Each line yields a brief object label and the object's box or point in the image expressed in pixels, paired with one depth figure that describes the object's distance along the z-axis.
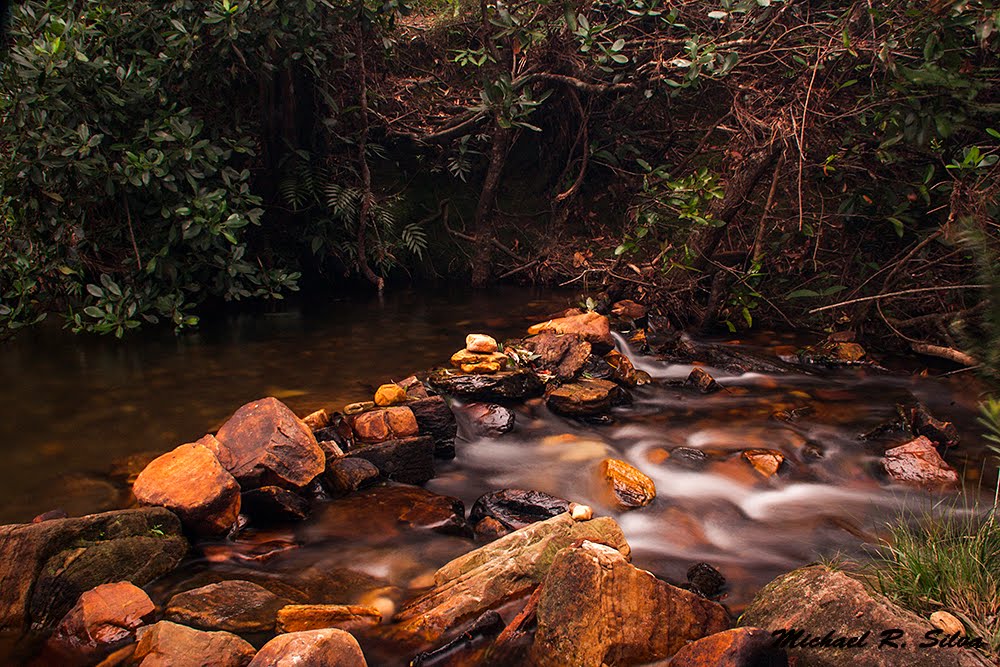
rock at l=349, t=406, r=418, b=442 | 3.75
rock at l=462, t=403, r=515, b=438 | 4.13
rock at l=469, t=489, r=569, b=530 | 3.19
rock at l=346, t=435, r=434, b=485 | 3.50
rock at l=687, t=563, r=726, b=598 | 2.66
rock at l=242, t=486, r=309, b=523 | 3.04
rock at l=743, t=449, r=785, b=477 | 3.66
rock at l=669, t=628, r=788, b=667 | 1.87
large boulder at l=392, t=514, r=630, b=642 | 2.34
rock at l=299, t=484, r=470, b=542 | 3.03
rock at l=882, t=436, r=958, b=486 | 3.48
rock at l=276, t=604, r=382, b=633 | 2.29
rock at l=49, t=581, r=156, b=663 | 2.20
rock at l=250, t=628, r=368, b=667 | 1.91
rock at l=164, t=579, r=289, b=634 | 2.30
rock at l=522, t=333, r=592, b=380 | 4.67
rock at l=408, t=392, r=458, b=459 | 3.87
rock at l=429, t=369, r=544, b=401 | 4.43
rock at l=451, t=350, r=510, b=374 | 4.60
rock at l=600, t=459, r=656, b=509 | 3.43
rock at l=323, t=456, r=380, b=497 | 3.35
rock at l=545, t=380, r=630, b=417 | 4.34
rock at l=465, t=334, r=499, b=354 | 4.80
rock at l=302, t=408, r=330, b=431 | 3.78
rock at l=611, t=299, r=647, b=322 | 6.12
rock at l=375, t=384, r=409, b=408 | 4.10
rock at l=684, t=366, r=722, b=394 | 4.72
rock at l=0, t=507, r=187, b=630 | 2.31
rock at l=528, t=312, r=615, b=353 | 5.15
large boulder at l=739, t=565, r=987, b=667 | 1.81
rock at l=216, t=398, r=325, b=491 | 3.15
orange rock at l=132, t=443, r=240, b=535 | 2.84
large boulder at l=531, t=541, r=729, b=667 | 2.08
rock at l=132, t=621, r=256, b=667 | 1.99
